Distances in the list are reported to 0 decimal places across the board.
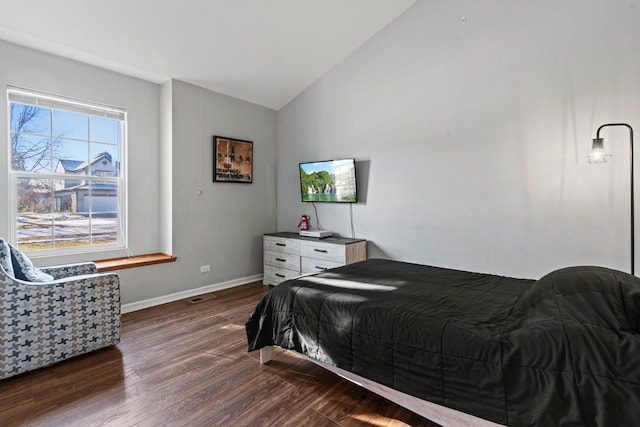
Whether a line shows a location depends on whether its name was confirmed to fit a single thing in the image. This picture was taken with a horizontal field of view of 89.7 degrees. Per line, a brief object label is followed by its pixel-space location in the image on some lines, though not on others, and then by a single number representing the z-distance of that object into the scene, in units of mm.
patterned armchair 2162
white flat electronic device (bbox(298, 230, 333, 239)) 4170
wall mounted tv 4031
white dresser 3787
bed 1226
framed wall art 4254
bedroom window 3061
